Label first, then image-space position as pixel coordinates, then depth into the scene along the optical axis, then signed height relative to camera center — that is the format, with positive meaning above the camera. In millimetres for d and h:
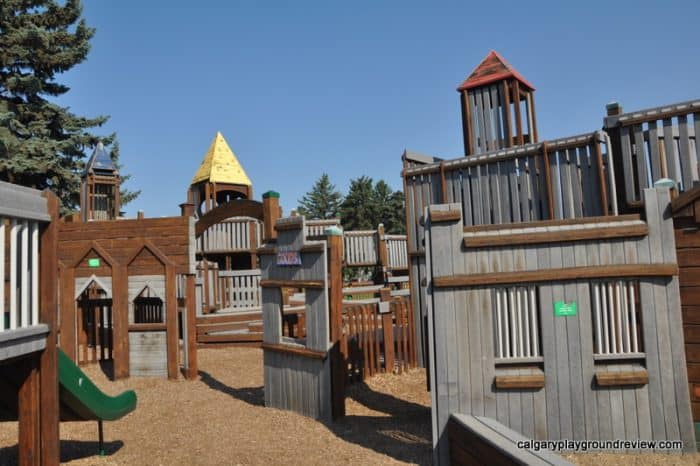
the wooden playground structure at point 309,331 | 7840 -959
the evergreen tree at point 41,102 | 21500 +8714
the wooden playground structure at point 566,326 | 5336 -700
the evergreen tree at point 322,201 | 65938 +9665
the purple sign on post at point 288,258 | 8438 +306
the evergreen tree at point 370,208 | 56125 +7061
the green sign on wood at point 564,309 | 5473 -512
